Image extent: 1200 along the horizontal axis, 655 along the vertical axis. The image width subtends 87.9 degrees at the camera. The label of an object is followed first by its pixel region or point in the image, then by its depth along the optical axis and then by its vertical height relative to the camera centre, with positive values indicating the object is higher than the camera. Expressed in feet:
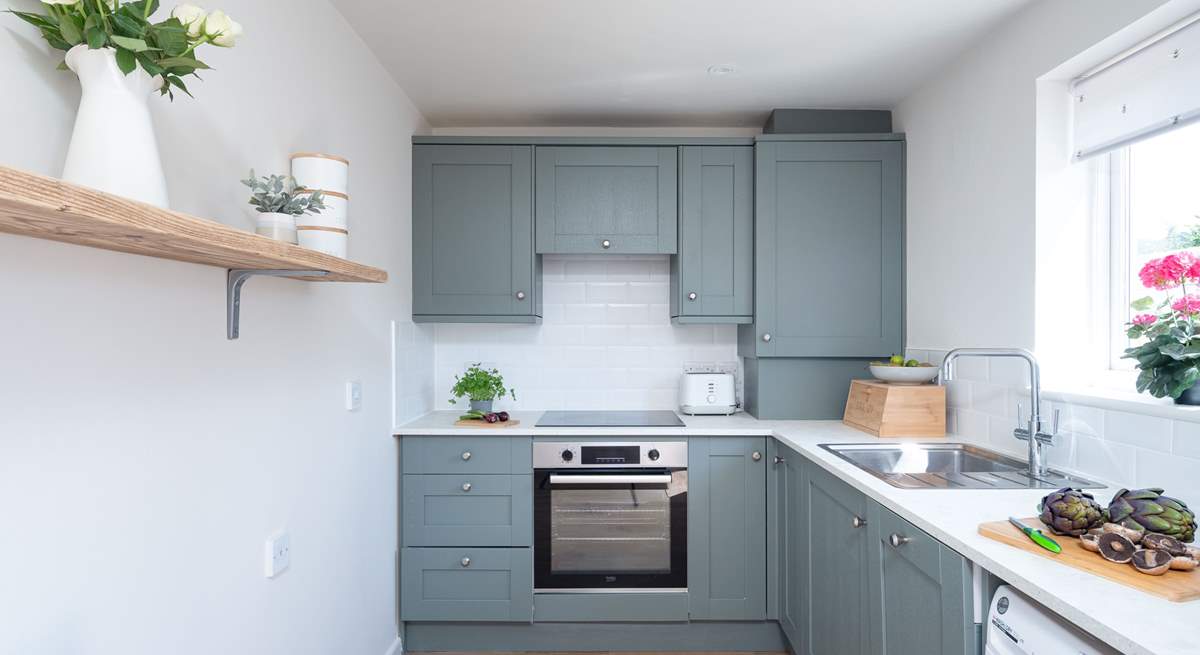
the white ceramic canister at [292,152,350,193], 5.28 +1.30
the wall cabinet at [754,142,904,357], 9.24 +1.14
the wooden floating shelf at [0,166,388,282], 2.04 +0.41
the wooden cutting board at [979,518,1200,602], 3.31 -1.42
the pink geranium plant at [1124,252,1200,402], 4.70 -0.07
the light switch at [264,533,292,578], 5.26 -2.01
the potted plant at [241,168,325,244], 4.44 +0.88
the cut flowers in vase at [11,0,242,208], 2.96 +1.27
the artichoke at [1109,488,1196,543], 3.81 -1.20
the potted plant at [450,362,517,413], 9.38 -0.98
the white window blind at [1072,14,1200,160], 5.08 +2.06
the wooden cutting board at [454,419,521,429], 8.85 -1.44
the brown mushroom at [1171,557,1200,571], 3.52 -1.36
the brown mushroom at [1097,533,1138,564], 3.68 -1.34
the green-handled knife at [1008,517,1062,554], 3.86 -1.37
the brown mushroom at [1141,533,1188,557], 3.61 -1.30
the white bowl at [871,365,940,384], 7.87 -0.64
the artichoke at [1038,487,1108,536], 4.03 -1.24
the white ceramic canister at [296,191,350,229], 5.02 +0.90
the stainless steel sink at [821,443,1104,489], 5.72 -1.50
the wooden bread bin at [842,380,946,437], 7.75 -1.09
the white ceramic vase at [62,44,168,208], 2.97 +0.91
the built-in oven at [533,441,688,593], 8.64 -2.70
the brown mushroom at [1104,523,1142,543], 3.77 -1.27
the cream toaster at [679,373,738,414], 9.81 -1.12
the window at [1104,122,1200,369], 5.40 +1.07
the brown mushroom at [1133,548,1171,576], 3.50 -1.35
